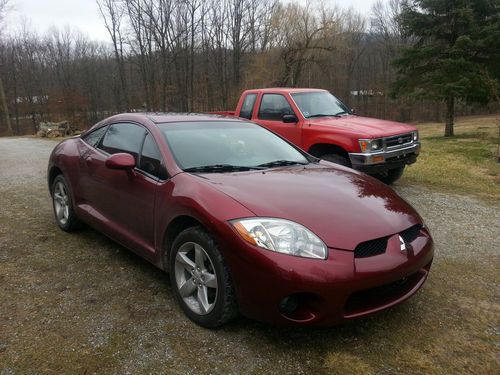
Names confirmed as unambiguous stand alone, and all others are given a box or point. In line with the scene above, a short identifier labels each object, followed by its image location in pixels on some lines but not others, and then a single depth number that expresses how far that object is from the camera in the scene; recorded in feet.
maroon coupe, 8.23
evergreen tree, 48.67
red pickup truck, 21.20
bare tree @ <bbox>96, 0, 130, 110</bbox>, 128.67
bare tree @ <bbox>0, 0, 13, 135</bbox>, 117.80
